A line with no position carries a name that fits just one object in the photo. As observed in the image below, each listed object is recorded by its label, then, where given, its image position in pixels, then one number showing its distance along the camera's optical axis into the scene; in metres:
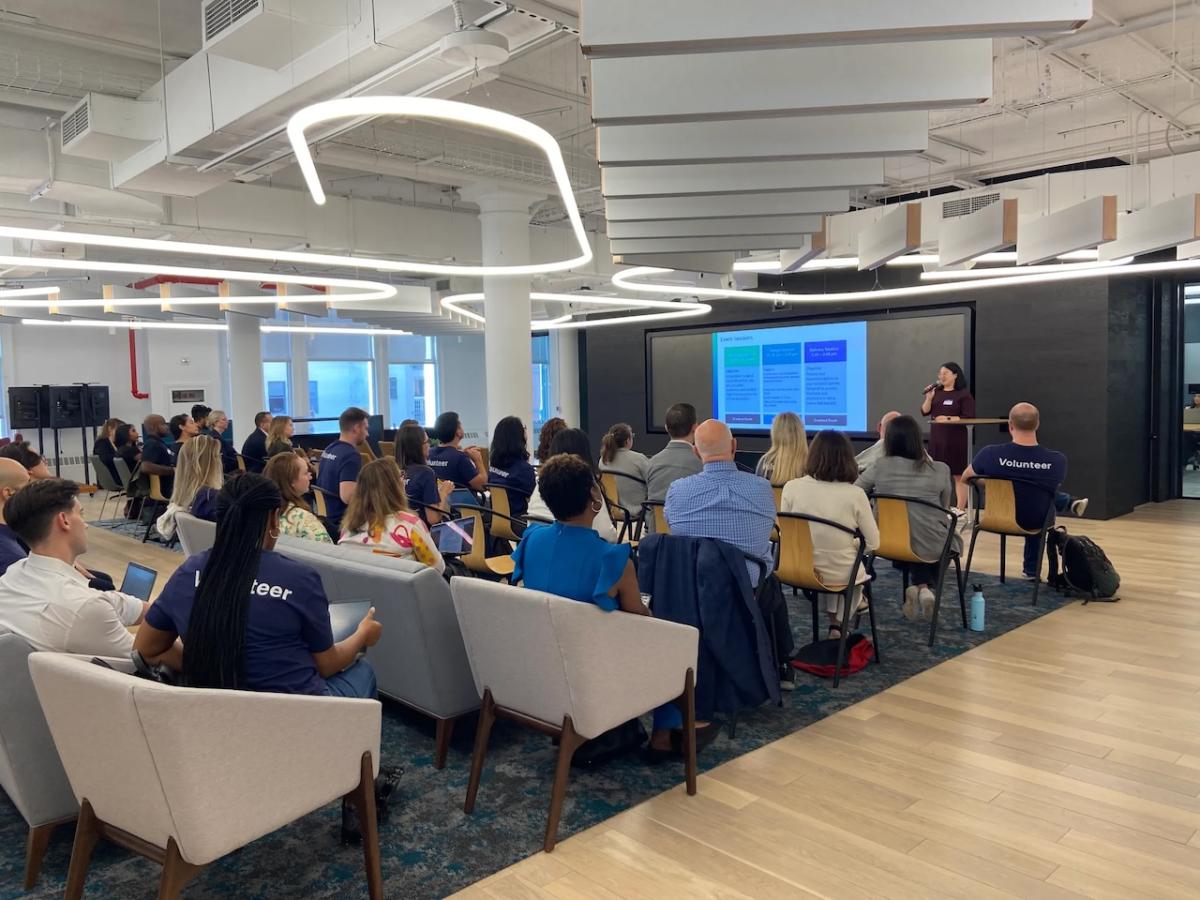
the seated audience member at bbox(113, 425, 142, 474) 9.80
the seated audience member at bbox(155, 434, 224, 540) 5.50
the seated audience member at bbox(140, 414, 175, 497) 8.84
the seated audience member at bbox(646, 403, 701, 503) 5.54
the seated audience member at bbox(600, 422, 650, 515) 6.40
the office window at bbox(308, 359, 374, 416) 19.04
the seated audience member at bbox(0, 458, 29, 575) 3.31
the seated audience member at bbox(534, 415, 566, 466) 5.82
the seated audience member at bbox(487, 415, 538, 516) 5.78
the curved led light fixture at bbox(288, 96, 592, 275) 3.20
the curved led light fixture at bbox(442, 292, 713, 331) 9.95
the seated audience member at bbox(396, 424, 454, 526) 5.43
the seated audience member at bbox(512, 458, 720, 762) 2.74
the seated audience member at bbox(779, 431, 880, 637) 4.23
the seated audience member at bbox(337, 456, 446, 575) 3.80
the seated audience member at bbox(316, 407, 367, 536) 5.68
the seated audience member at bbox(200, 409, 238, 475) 9.81
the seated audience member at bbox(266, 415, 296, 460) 8.39
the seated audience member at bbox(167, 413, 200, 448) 9.32
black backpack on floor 5.68
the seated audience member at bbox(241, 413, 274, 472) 9.54
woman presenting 8.53
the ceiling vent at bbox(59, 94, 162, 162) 5.46
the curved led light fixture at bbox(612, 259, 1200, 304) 7.31
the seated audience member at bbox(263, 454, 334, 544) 3.93
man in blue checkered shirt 3.45
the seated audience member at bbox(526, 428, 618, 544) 4.89
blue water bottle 5.04
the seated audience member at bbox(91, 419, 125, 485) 9.73
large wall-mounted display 10.52
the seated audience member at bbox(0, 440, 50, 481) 5.18
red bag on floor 4.34
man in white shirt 2.51
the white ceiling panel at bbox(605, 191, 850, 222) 5.04
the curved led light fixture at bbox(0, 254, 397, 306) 5.64
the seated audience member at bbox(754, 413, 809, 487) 5.44
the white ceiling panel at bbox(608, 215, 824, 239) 5.67
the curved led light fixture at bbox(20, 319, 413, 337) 12.05
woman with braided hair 2.27
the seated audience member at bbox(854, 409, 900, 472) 5.91
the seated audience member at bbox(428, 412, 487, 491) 6.21
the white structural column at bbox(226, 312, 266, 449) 13.48
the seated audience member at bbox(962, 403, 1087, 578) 5.56
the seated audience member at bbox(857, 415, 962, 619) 4.85
